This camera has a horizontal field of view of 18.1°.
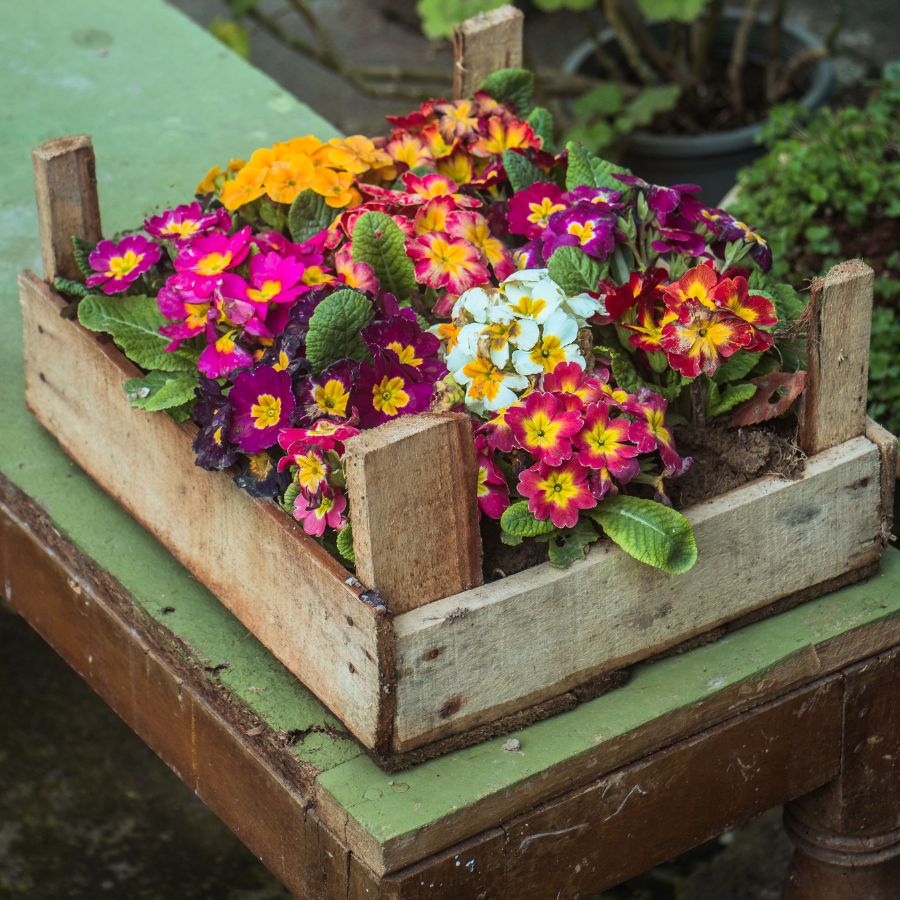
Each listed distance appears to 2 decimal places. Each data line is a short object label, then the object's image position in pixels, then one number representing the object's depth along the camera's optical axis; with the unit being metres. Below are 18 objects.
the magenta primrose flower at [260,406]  1.47
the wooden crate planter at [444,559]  1.41
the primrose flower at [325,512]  1.44
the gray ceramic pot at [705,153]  2.66
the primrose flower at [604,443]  1.43
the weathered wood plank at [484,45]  1.70
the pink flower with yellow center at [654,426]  1.44
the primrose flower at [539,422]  1.43
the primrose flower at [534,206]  1.57
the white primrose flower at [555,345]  1.46
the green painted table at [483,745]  1.45
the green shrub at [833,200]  2.01
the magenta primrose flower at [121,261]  1.56
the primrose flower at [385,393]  1.46
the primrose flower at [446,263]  1.53
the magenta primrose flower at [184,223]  1.58
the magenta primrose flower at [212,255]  1.54
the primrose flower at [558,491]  1.43
